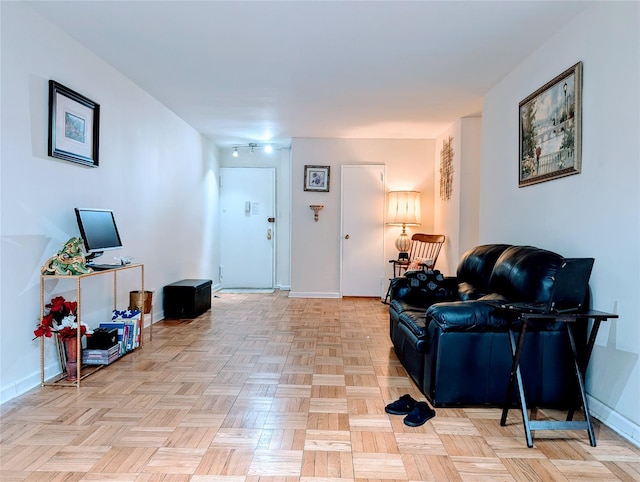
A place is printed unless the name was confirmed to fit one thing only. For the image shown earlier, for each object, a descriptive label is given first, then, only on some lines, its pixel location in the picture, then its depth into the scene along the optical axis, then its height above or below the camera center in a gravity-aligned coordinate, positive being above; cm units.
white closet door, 606 +3
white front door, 691 +5
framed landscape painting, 251 +71
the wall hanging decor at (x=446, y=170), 527 +82
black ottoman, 460 -84
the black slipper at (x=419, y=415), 214 -100
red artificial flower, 254 -60
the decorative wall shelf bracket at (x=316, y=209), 606 +30
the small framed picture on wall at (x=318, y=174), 609 +82
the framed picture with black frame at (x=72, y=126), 274 +73
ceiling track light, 672 +136
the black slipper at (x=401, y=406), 228 -100
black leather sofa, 228 -69
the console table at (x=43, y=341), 256 -74
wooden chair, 523 -32
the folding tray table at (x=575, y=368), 195 -68
